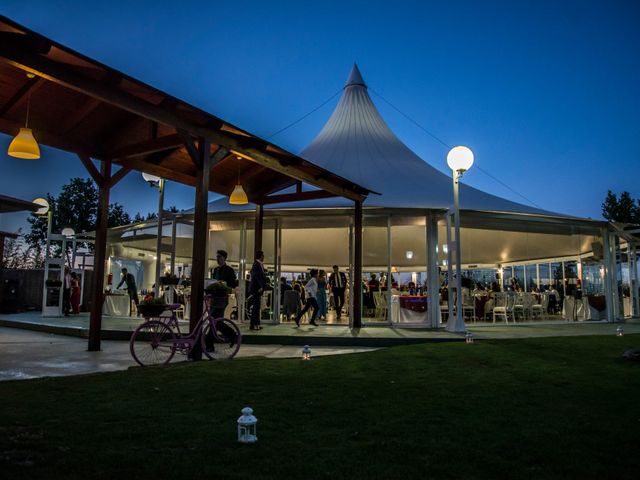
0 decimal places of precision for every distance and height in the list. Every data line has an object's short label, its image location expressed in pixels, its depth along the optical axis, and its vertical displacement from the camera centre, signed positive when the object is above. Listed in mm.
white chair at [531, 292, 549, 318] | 14289 -132
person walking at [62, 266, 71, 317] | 14547 +230
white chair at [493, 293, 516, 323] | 13914 -52
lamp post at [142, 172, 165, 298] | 9258 +1673
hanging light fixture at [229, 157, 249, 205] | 10002 +2047
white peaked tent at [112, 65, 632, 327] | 12820 +2084
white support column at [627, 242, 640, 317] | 17875 +771
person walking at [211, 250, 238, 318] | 7973 +417
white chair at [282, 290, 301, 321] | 12945 -49
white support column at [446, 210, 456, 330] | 10578 +388
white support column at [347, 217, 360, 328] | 11865 +536
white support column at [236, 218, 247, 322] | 12578 +722
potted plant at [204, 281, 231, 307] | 7066 +104
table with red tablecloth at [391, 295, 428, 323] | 12633 -194
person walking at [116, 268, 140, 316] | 14433 +366
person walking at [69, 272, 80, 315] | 15367 +60
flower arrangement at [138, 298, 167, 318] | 6095 -112
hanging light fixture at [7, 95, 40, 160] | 6117 +1844
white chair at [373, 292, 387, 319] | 13891 -85
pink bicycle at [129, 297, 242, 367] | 6391 -536
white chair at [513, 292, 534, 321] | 14055 -19
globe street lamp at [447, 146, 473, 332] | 10136 +2707
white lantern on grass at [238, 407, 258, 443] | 3027 -802
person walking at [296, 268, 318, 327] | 11657 +134
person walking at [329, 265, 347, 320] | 13289 +399
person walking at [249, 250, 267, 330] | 10234 +439
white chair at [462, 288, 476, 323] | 13916 -6
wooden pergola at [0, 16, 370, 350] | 5242 +2421
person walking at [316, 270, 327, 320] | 13444 +89
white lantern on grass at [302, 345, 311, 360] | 6980 -734
